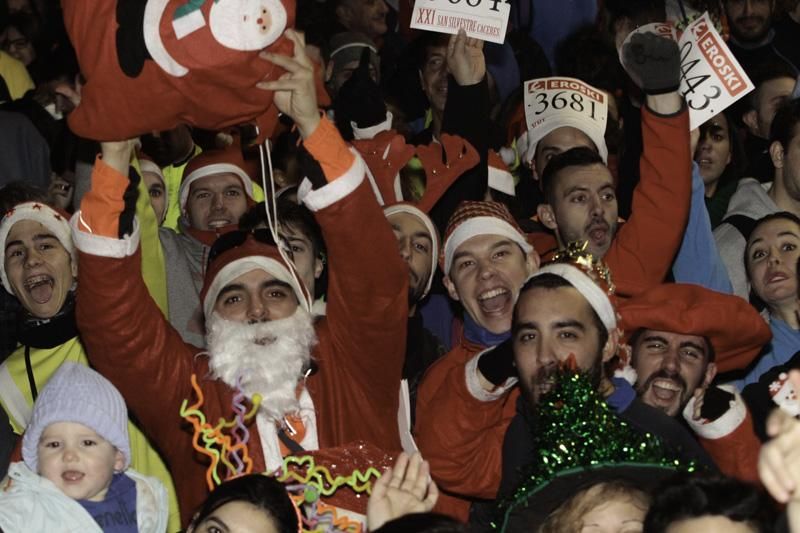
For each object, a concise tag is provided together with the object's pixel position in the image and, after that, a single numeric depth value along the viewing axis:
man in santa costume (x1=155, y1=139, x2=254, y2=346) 10.42
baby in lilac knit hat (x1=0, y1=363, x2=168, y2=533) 7.88
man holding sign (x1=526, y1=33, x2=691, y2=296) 9.90
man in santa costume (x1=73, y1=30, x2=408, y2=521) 8.33
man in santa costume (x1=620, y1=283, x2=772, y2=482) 9.09
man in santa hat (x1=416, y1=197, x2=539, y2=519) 9.51
